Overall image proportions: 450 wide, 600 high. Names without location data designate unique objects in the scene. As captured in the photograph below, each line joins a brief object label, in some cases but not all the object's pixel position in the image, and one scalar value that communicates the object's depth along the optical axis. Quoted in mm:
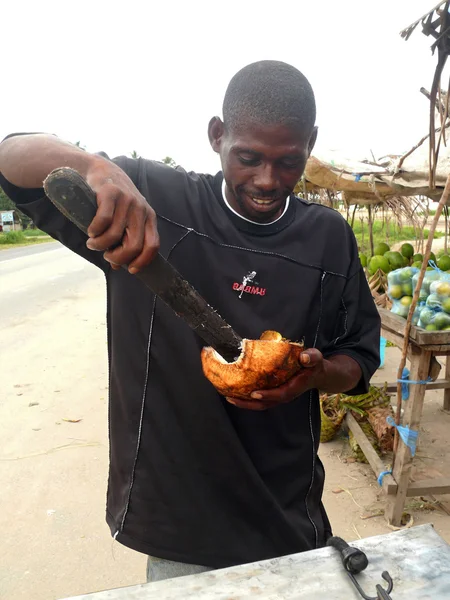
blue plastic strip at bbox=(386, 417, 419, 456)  3143
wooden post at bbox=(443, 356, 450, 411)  4941
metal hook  1057
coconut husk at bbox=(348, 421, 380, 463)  4156
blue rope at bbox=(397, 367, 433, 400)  3017
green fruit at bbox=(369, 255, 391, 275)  4859
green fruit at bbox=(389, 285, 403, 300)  3842
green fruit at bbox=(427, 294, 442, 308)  3375
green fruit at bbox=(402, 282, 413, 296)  3840
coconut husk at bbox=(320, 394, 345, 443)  4391
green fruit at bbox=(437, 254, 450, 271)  4383
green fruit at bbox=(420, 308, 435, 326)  3303
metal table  1098
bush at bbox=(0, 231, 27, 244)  28031
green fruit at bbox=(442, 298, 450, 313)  3328
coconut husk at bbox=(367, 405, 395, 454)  4031
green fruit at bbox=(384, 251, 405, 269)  4918
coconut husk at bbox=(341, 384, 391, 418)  4275
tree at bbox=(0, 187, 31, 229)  45031
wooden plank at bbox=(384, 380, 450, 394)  4629
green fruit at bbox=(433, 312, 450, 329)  3250
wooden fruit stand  2982
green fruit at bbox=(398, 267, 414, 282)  3882
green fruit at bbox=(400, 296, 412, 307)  3697
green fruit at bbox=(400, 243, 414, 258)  5105
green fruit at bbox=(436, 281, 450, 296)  3402
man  1473
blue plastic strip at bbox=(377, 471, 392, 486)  3354
